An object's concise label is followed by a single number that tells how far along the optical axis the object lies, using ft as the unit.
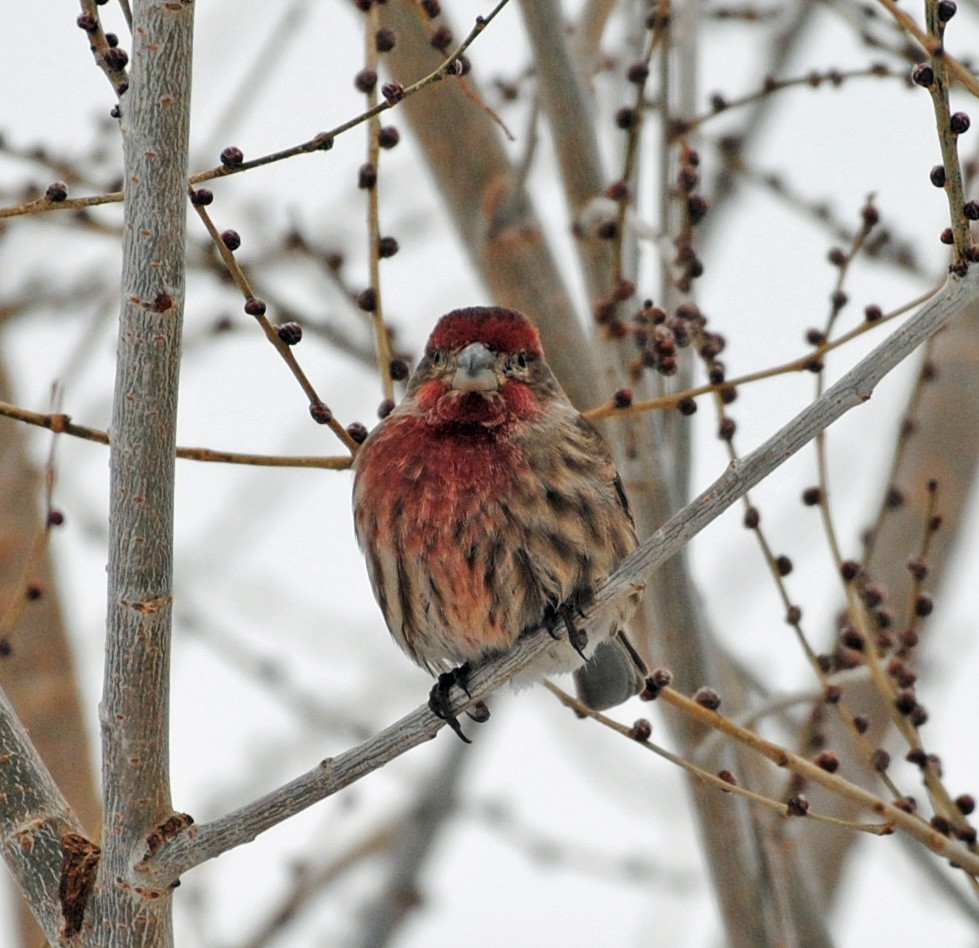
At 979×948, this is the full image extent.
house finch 29.50
